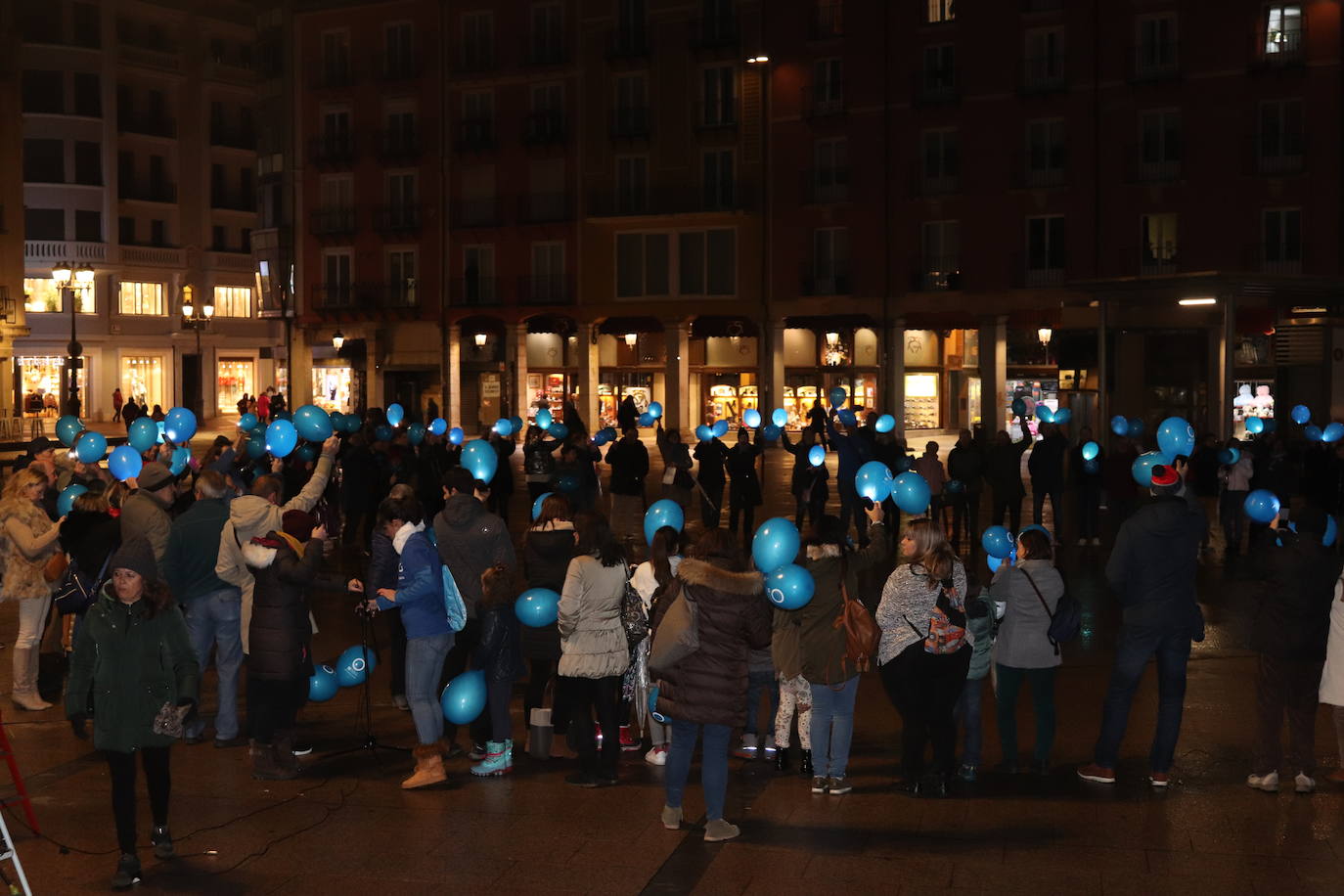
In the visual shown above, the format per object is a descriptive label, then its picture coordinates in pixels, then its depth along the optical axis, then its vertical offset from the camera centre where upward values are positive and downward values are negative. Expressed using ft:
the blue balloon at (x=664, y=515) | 30.63 -2.23
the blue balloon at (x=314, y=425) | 39.96 -0.35
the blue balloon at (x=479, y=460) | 40.40 -1.38
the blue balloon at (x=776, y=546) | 26.27 -2.47
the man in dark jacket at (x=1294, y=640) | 27.71 -4.48
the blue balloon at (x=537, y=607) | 29.14 -3.91
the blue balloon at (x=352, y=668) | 30.66 -5.32
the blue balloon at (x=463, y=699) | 28.94 -5.67
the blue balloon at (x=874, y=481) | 33.04 -1.69
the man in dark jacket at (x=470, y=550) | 30.12 -2.86
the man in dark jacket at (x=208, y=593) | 31.35 -3.83
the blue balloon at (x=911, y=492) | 32.81 -1.92
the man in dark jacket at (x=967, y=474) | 61.16 -2.94
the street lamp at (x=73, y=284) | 121.90 +11.22
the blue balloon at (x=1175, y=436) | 44.37 -1.01
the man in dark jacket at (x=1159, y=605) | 27.55 -3.78
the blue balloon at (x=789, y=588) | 25.66 -3.14
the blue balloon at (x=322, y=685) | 30.67 -5.68
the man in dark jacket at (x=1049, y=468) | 64.44 -2.77
